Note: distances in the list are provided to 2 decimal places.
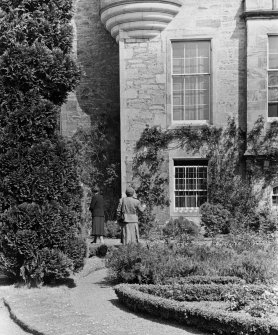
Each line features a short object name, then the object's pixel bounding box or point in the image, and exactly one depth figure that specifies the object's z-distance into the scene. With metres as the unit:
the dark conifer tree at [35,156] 9.45
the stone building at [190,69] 17.38
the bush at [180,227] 16.24
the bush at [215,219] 16.55
